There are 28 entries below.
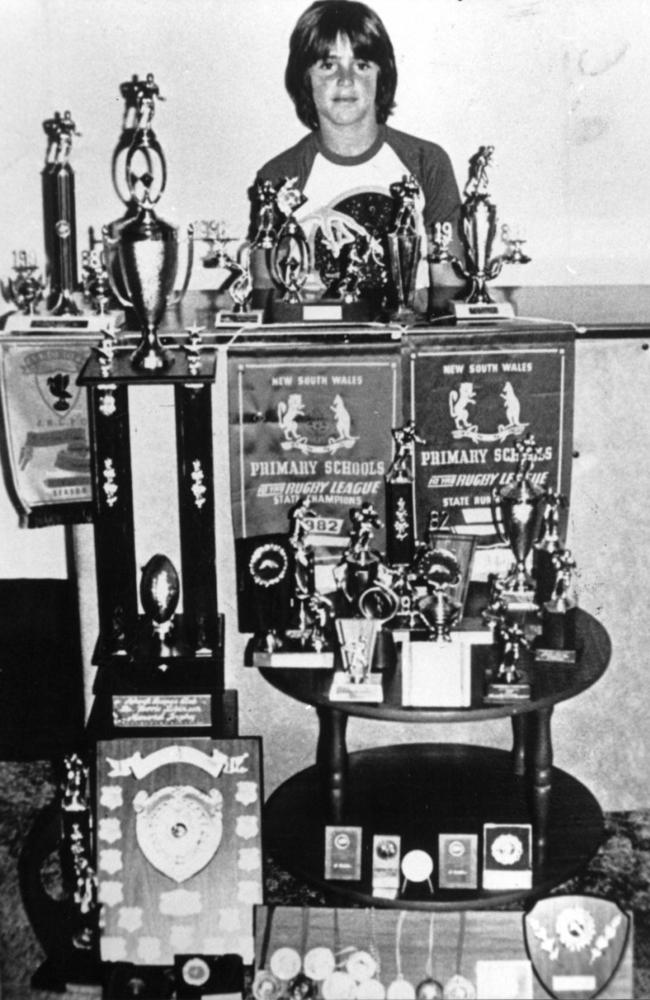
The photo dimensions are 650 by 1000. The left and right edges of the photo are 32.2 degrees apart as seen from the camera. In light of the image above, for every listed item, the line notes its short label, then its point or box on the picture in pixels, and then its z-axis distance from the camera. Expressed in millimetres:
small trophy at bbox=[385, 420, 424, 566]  2682
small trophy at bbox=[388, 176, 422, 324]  2725
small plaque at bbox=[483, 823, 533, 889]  2541
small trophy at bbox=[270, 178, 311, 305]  2820
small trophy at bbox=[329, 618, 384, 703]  2441
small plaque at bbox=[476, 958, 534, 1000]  2398
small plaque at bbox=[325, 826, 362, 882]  2580
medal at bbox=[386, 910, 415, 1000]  2418
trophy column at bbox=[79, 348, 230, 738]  2469
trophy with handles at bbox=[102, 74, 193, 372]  2404
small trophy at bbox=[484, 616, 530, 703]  2389
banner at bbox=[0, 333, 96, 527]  2688
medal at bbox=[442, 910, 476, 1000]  2410
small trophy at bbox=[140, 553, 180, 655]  2559
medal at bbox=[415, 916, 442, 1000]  2406
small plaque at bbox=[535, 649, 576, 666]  2520
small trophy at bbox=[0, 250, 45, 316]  2801
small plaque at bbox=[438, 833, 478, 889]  2555
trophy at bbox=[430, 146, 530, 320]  2766
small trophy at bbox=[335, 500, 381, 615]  2512
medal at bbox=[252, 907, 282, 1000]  2414
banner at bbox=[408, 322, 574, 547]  2695
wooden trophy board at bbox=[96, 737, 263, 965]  2506
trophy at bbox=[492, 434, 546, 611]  2602
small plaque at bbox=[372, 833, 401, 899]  2531
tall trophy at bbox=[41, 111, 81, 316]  2871
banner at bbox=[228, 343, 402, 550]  2693
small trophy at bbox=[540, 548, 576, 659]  2568
